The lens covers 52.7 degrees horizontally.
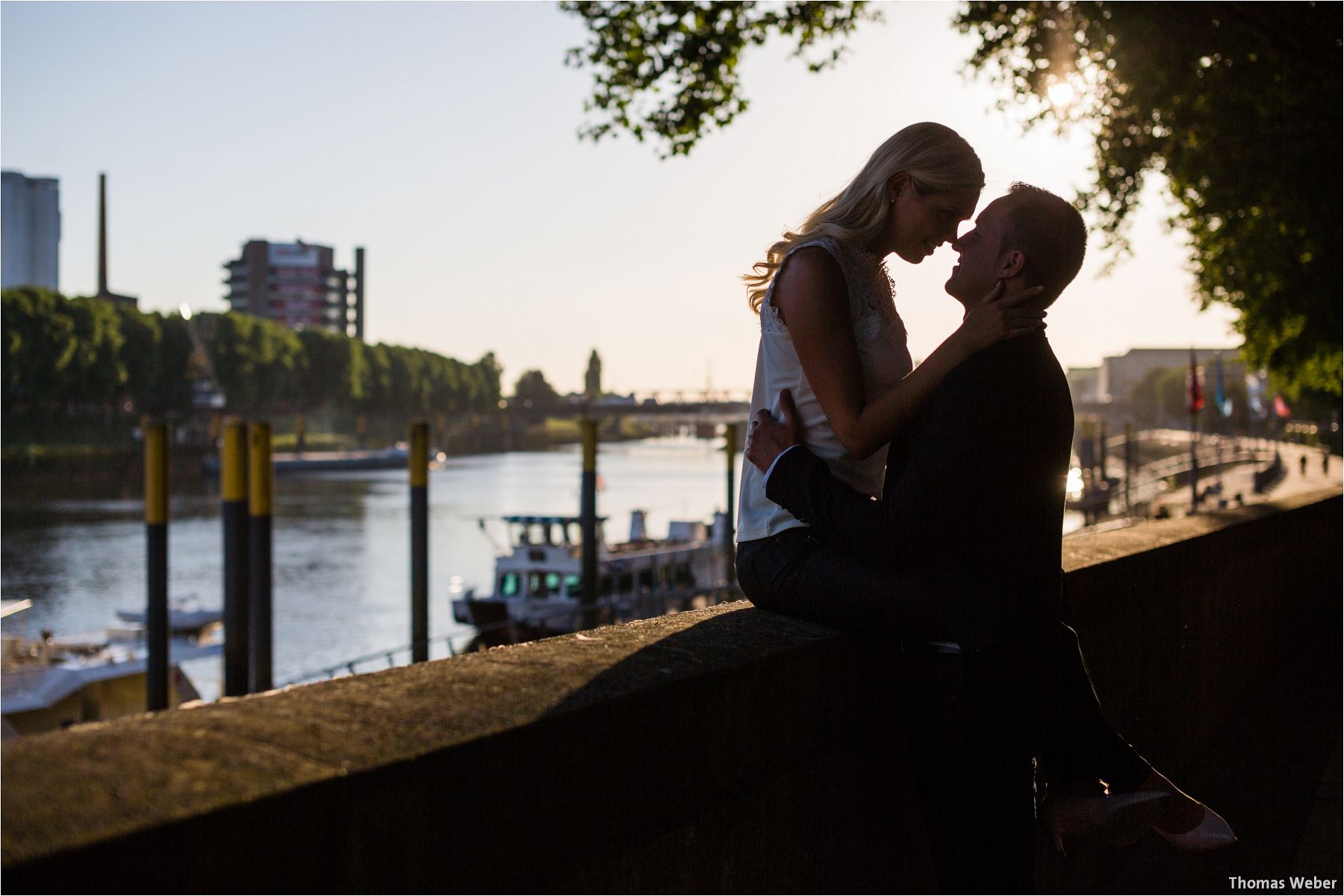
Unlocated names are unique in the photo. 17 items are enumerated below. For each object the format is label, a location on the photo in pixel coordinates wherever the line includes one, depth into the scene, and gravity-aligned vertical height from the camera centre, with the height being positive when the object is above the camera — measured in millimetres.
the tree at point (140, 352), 65688 +3515
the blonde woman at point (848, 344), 2033 +129
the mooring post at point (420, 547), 18484 -1694
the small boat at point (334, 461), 76125 -2092
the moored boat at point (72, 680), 17625 -3560
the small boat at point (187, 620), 25197 -3699
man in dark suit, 1851 -211
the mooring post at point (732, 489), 29750 -1378
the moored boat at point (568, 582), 26562 -3300
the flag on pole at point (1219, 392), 34750 +976
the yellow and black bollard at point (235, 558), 16000 -1588
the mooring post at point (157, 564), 15578 -1658
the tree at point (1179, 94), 8555 +2381
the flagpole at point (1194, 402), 27953 +562
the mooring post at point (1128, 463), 44228 -1253
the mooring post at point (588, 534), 23984 -1928
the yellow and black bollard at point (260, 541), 17234 -1532
